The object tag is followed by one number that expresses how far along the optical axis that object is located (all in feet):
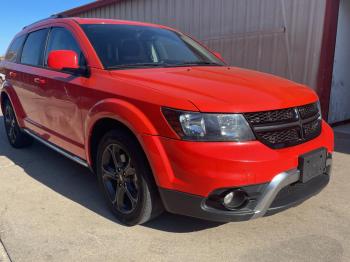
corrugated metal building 21.95
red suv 8.14
